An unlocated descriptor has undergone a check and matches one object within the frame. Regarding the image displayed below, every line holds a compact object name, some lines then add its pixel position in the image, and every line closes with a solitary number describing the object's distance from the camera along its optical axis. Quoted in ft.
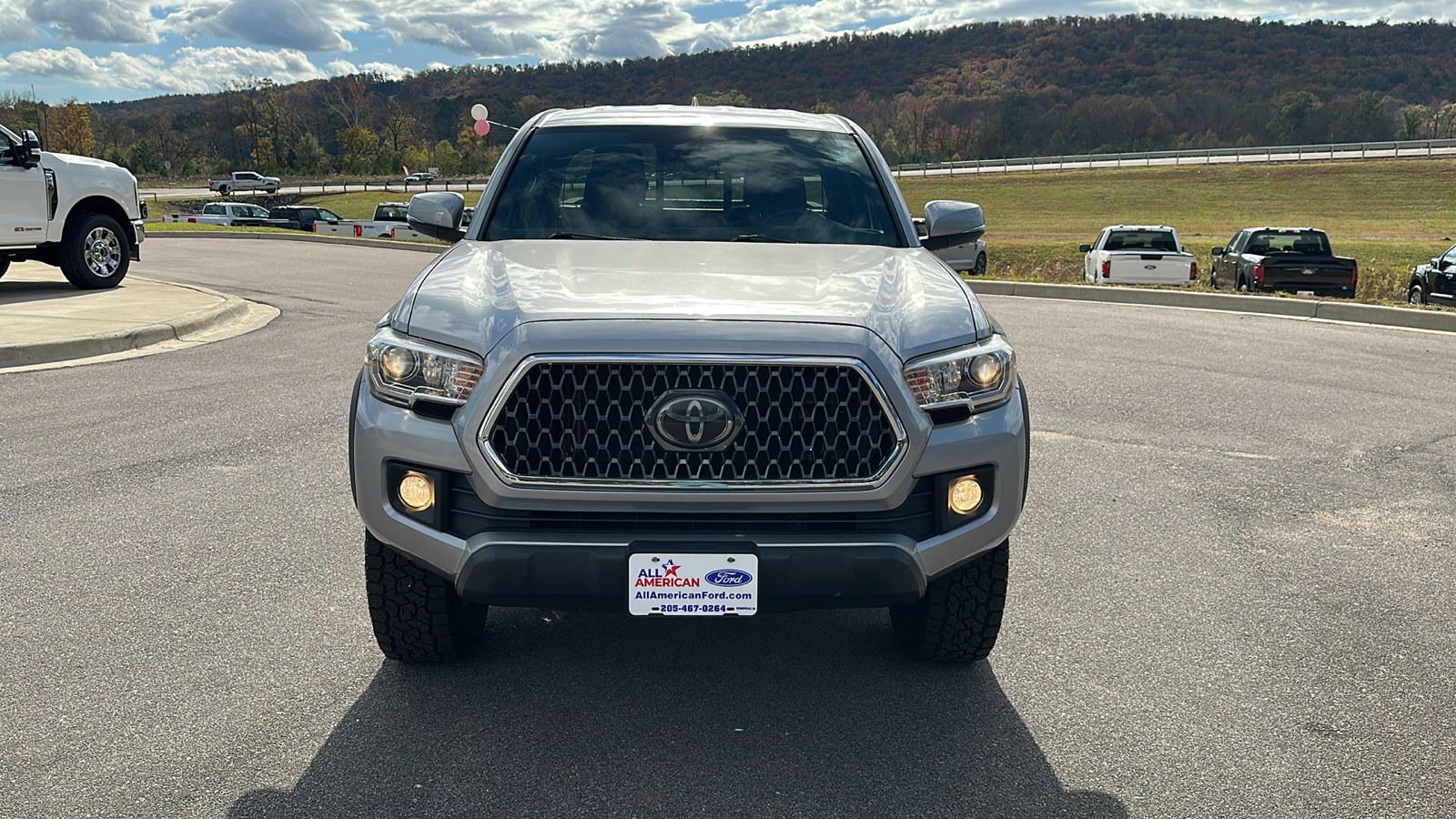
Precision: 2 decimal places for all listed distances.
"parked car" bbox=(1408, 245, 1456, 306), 56.65
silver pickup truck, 10.71
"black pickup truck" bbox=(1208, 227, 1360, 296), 63.93
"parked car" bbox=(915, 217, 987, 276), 84.12
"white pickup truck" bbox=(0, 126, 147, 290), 46.60
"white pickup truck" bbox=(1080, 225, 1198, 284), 71.72
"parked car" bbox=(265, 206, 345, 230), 152.56
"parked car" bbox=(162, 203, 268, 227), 159.43
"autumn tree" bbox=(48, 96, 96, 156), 393.91
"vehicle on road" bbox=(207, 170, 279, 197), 294.46
